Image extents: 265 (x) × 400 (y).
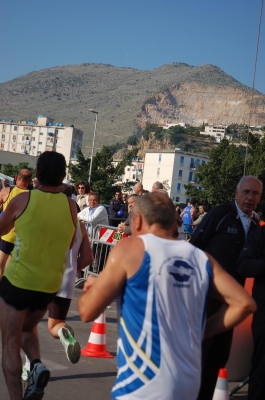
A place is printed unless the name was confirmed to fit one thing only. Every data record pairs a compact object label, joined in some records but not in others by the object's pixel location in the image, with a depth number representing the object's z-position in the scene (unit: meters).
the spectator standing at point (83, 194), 14.06
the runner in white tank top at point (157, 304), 3.02
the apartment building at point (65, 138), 184.88
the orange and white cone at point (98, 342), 7.49
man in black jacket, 5.34
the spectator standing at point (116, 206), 18.56
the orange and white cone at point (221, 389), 4.70
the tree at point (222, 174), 84.19
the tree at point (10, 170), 96.09
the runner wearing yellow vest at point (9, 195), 8.64
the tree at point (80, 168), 75.94
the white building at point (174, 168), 149.25
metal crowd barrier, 12.91
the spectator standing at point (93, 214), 13.22
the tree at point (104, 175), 75.31
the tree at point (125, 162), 77.88
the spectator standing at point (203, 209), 20.62
